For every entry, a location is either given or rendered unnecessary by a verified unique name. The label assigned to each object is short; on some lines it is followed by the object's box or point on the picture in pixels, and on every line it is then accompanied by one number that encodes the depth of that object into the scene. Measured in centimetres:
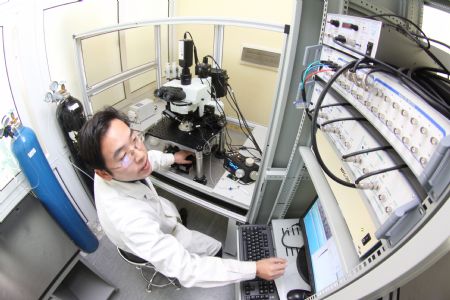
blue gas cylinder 117
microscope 131
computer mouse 97
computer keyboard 108
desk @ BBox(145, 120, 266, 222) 138
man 93
